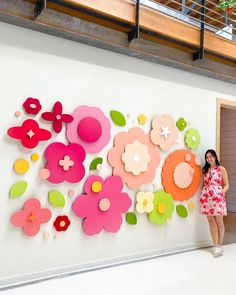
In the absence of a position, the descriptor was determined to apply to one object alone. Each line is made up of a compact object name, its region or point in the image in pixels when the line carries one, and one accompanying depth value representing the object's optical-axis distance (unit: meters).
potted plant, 3.46
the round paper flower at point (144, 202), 3.35
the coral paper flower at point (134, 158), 3.23
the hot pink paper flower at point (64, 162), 2.78
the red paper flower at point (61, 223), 2.81
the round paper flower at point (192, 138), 3.83
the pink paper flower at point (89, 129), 2.95
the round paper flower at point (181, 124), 3.74
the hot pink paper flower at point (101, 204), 2.97
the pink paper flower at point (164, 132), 3.51
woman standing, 3.67
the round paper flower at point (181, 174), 3.63
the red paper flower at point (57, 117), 2.79
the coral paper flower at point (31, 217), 2.61
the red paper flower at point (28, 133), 2.60
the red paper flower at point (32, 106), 2.67
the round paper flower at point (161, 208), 3.48
